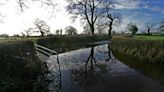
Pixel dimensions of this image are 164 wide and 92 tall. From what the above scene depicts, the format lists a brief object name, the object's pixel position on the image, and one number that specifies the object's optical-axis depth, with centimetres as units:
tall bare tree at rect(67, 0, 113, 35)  1675
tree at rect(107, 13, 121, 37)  1907
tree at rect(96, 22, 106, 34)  1877
